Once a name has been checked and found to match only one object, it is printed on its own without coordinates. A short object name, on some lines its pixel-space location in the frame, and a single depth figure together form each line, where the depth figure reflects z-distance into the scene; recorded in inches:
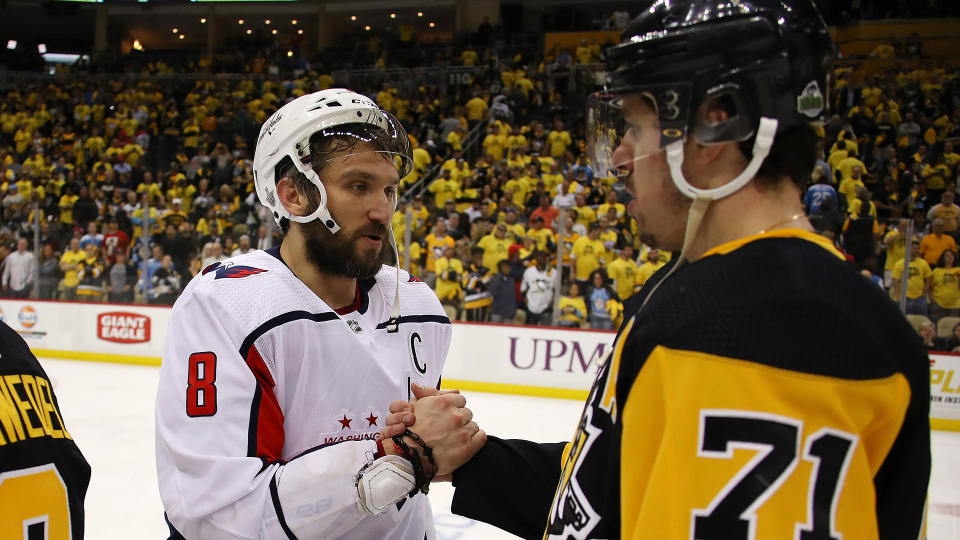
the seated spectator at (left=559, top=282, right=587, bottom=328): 305.4
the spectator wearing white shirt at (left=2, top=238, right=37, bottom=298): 373.4
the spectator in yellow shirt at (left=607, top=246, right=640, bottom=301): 298.4
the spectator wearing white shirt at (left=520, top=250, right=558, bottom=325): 309.7
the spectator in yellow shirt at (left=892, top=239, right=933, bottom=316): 270.8
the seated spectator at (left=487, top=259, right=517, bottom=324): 314.5
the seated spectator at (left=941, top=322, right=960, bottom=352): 273.1
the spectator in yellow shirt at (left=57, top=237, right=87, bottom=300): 368.2
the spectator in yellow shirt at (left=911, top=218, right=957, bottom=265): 273.4
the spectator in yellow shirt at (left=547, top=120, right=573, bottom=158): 503.5
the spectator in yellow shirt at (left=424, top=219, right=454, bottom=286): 330.3
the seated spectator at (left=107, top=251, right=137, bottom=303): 362.0
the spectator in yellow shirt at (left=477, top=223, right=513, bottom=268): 323.6
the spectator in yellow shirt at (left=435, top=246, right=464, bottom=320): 320.5
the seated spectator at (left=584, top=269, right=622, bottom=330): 302.4
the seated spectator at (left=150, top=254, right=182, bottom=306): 355.9
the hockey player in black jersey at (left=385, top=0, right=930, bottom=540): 32.9
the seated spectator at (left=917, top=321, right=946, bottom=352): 273.4
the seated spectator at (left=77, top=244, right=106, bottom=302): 366.9
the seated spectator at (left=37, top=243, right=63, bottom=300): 370.6
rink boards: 300.0
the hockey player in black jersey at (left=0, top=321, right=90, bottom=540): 51.0
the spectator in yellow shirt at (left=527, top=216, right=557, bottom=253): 315.0
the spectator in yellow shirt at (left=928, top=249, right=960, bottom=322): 270.4
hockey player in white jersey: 54.3
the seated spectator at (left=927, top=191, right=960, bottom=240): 276.6
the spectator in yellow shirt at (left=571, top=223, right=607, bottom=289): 308.7
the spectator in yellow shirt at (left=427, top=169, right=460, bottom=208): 438.0
